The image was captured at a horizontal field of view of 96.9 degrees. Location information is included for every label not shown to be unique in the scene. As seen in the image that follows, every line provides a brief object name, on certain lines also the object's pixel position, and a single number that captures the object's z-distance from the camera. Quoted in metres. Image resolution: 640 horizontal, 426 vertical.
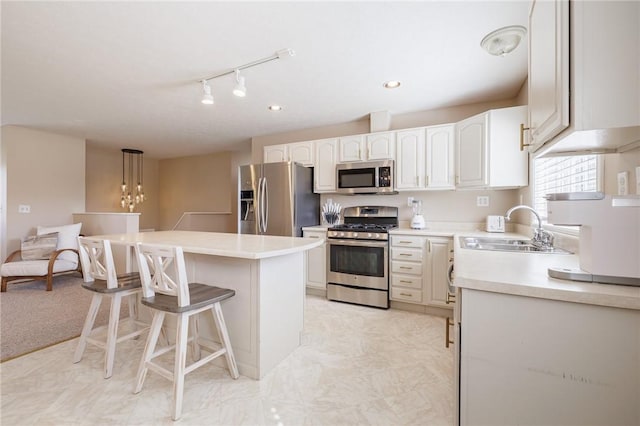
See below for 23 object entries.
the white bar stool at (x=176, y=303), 1.57
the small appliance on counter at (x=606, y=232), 0.88
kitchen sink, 1.92
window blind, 1.64
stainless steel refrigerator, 3.76
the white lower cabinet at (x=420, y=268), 2.99
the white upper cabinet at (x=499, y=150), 2.71
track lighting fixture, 2.33
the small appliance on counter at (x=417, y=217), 3.45
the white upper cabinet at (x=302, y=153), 4.06
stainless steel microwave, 3.49
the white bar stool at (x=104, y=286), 1.91
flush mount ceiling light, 2.00
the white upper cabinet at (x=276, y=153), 4.26
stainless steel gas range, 3.24
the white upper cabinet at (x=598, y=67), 0.84
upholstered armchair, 3.81
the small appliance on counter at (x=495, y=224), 3.08
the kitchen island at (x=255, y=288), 1.88
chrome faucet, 1.91
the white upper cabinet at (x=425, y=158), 3.23
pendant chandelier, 6.92
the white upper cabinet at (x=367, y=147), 3.54
